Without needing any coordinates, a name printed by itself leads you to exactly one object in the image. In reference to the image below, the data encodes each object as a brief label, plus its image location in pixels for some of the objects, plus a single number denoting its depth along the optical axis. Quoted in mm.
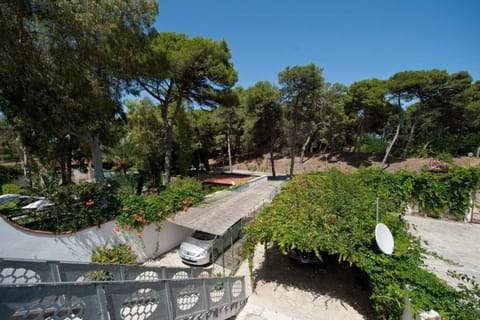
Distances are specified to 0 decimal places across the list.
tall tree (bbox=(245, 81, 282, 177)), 14227
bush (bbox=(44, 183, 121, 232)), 5195
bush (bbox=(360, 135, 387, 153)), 23719
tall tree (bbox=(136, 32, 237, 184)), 9211
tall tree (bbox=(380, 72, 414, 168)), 14750
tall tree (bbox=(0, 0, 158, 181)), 5184
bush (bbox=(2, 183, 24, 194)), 10612
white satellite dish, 3221
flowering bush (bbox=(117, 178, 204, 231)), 5762
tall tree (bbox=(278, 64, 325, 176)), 12945
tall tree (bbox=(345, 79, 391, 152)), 16641
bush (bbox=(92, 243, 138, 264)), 5078
